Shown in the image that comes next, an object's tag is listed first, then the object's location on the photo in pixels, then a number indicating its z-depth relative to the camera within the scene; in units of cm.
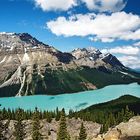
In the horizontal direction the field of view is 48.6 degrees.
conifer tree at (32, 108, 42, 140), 5679
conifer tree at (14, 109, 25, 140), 6607
